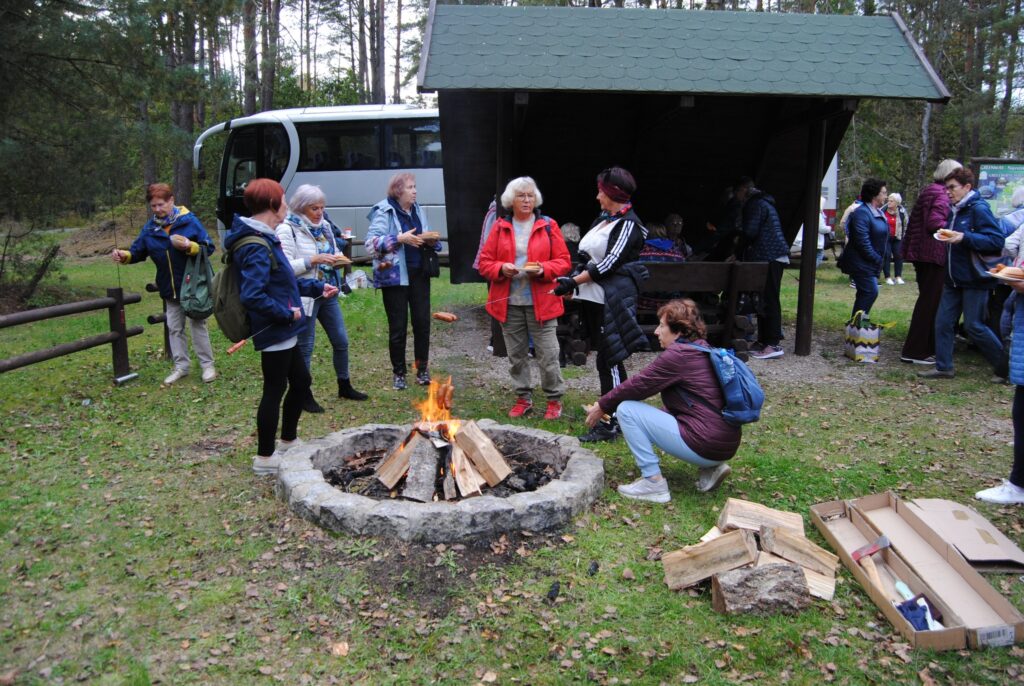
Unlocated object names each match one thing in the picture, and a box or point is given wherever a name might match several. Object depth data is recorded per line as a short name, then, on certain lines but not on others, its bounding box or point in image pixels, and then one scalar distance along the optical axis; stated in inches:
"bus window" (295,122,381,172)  592.4
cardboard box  118.7
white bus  589.9
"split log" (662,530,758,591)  133.2
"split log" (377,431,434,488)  165.8
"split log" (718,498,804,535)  148.6
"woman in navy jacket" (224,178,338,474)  163.9
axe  139.9
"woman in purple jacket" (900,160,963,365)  298.4
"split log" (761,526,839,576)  138.3
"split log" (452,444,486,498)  161.8
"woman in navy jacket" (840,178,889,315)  323.9
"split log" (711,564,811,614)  127.8
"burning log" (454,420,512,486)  168.7
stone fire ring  147.3
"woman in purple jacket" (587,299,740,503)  164.4
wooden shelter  267.0
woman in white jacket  216.1
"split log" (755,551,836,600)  133.0
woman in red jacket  218.4
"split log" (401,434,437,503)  160.6
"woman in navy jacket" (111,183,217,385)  251.6
